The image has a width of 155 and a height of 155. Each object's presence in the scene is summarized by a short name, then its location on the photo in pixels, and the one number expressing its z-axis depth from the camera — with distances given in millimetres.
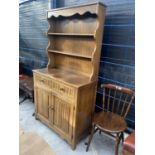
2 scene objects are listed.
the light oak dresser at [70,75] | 1814
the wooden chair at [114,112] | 1685
